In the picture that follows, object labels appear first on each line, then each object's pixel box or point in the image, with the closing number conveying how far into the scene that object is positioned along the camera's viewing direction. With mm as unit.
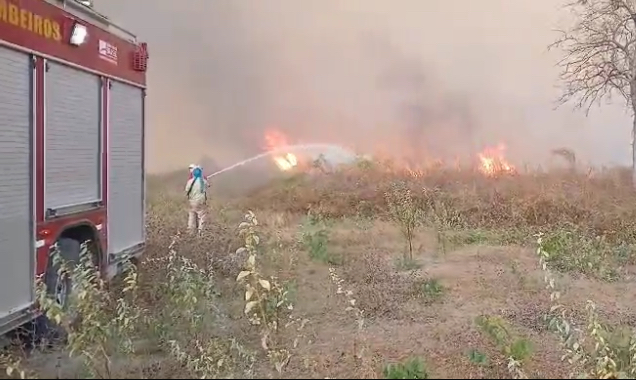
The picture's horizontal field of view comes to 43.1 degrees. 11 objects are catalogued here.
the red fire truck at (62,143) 4738
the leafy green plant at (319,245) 9352
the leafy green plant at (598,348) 3951
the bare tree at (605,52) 16031
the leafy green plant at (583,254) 8680
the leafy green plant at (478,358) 4422
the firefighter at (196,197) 11641
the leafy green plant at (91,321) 3365
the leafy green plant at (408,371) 3232
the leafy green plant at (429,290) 7059
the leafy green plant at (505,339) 4484
